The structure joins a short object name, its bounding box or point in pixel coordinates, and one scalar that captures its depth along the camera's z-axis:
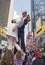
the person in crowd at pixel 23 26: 2.81
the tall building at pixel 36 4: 29.01
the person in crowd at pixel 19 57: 2.74
